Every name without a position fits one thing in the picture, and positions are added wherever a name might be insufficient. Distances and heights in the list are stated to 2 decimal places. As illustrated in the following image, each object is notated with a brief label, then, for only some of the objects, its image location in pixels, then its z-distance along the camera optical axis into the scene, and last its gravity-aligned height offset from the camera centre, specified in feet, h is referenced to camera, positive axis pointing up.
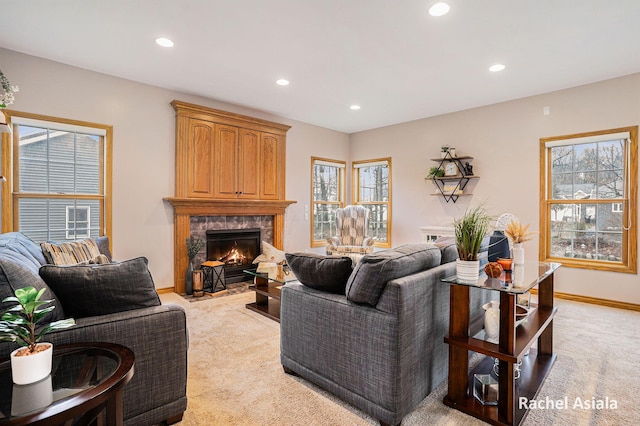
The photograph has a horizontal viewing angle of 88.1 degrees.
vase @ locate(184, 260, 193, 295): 14.28 -2.99
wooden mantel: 14.51 +0.00
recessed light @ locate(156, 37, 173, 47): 9.97 +5.22
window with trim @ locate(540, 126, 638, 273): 12.69 +0.53
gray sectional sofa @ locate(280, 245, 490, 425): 5.52 -2.12
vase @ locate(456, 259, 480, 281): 6.10 -1.07
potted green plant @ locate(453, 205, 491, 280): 6.11 -0.61
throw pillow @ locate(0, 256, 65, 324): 4.33 -0.97
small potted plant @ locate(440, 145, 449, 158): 17.17 +3.24
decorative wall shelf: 16.65 +1.87
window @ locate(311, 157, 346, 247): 20.57 +1.09
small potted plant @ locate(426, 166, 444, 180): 17.31 +2.09
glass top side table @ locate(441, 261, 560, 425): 5.53 -2.37
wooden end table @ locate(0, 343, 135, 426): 3.07 -1.85
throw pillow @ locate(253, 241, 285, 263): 16.20 -2.10
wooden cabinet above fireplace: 14.69 +2.79
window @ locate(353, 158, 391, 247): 20.52 +1.26
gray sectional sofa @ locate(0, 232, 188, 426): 4.87 -1.70
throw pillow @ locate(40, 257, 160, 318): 4.98 -1.17
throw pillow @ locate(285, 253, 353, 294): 6.58 -1.18
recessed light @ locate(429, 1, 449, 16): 8.11 +5.11
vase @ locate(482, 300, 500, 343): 6.59 -2.21
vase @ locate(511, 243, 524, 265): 7.21 -0.91
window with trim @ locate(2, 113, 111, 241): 11.37 +1.25
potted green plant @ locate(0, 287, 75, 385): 3.51 -1.42
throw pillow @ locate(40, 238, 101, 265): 9.61 -1.22
